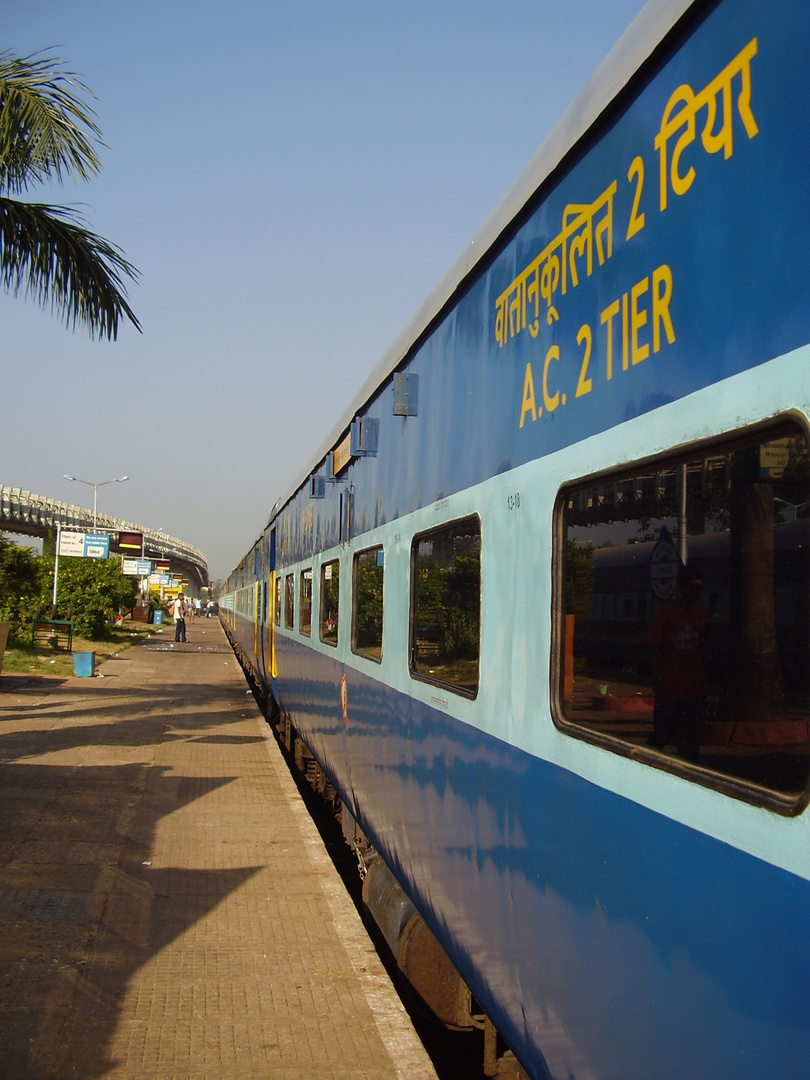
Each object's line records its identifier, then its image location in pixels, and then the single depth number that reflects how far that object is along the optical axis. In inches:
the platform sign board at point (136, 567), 1768.0
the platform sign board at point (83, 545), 1039.6
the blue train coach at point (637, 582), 69.4
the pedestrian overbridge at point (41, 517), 1895.9
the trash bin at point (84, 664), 831.1
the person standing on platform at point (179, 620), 1472.4
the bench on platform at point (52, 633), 1040.1
